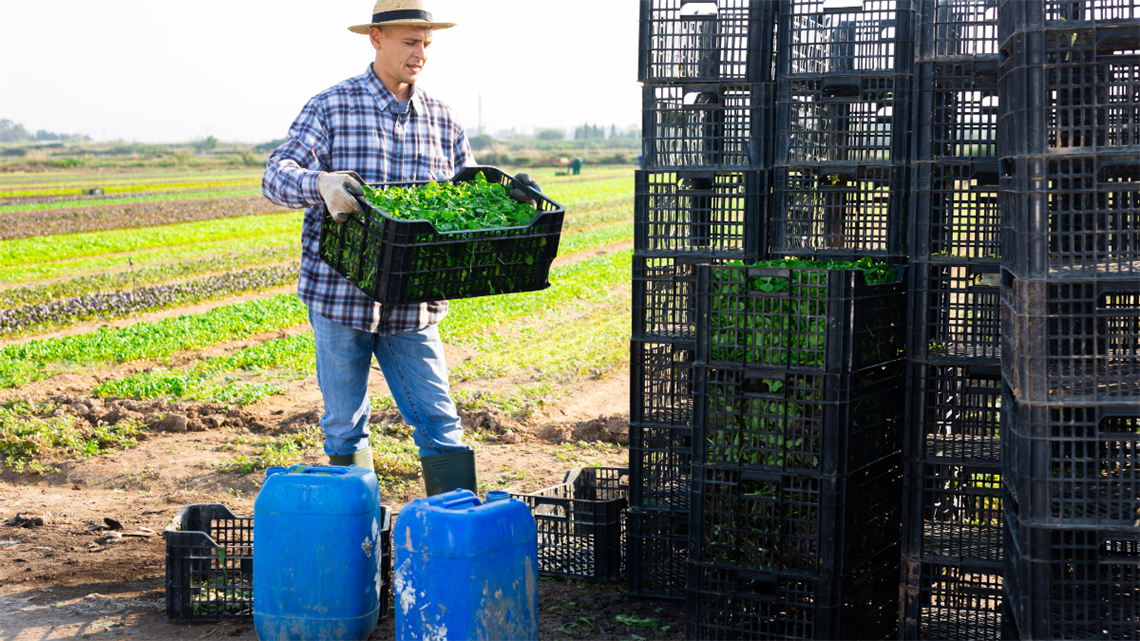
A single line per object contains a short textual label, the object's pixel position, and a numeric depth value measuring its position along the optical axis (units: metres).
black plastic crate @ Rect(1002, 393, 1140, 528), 2.83
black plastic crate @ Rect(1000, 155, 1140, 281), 2.81
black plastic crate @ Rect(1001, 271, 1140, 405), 2.82
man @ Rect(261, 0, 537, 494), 4.22
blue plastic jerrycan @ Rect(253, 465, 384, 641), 3.61
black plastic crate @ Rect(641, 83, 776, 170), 4.04
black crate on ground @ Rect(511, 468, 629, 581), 4.52
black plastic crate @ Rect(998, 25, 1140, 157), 2.81
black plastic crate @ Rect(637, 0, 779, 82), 4.01
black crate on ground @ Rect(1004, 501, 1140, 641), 2.87
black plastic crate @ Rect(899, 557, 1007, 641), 3.70
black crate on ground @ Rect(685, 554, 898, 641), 3.42
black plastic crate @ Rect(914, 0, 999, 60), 3.62
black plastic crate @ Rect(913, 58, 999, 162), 3.62
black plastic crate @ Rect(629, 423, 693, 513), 4.27
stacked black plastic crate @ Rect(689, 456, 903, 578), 3.39
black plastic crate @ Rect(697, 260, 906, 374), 3.33
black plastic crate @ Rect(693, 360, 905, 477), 3.35
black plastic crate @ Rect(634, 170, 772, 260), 4.09
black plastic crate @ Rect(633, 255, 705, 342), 4.20
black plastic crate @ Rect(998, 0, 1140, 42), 2.82
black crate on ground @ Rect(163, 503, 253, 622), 4.05
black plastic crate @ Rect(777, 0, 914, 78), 3.78
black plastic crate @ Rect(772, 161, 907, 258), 3.89
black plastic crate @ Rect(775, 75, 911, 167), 3.81
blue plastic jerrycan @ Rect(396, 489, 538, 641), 3.17
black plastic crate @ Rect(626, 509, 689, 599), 4.30
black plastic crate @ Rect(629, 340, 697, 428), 4.27
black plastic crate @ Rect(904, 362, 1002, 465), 3.66
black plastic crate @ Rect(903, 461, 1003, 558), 3.66
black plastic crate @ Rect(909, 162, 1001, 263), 3.63
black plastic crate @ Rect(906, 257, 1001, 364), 3.65
